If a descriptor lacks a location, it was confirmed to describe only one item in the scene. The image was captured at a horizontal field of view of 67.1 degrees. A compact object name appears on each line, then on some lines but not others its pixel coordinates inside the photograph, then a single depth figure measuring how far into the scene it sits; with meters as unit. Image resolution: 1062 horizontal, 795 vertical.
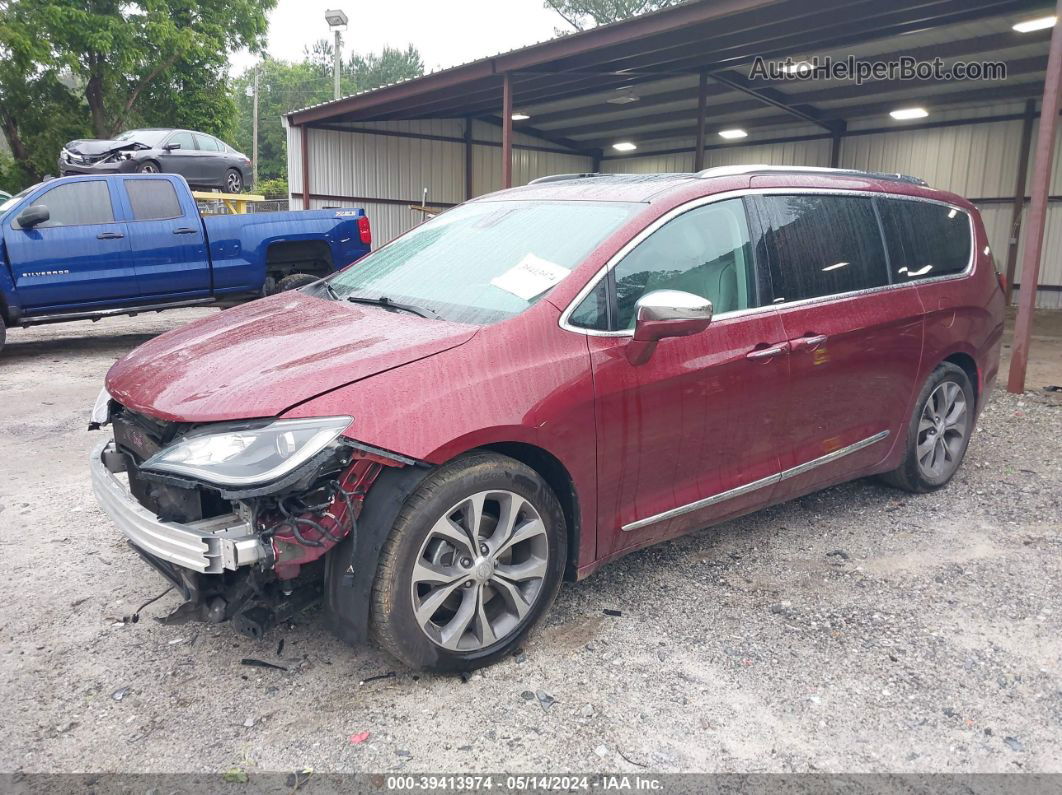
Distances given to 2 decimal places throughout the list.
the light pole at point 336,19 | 30.06
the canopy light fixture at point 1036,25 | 11.04
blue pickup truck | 8.59
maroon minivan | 2.51
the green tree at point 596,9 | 42.81
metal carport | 10.55
